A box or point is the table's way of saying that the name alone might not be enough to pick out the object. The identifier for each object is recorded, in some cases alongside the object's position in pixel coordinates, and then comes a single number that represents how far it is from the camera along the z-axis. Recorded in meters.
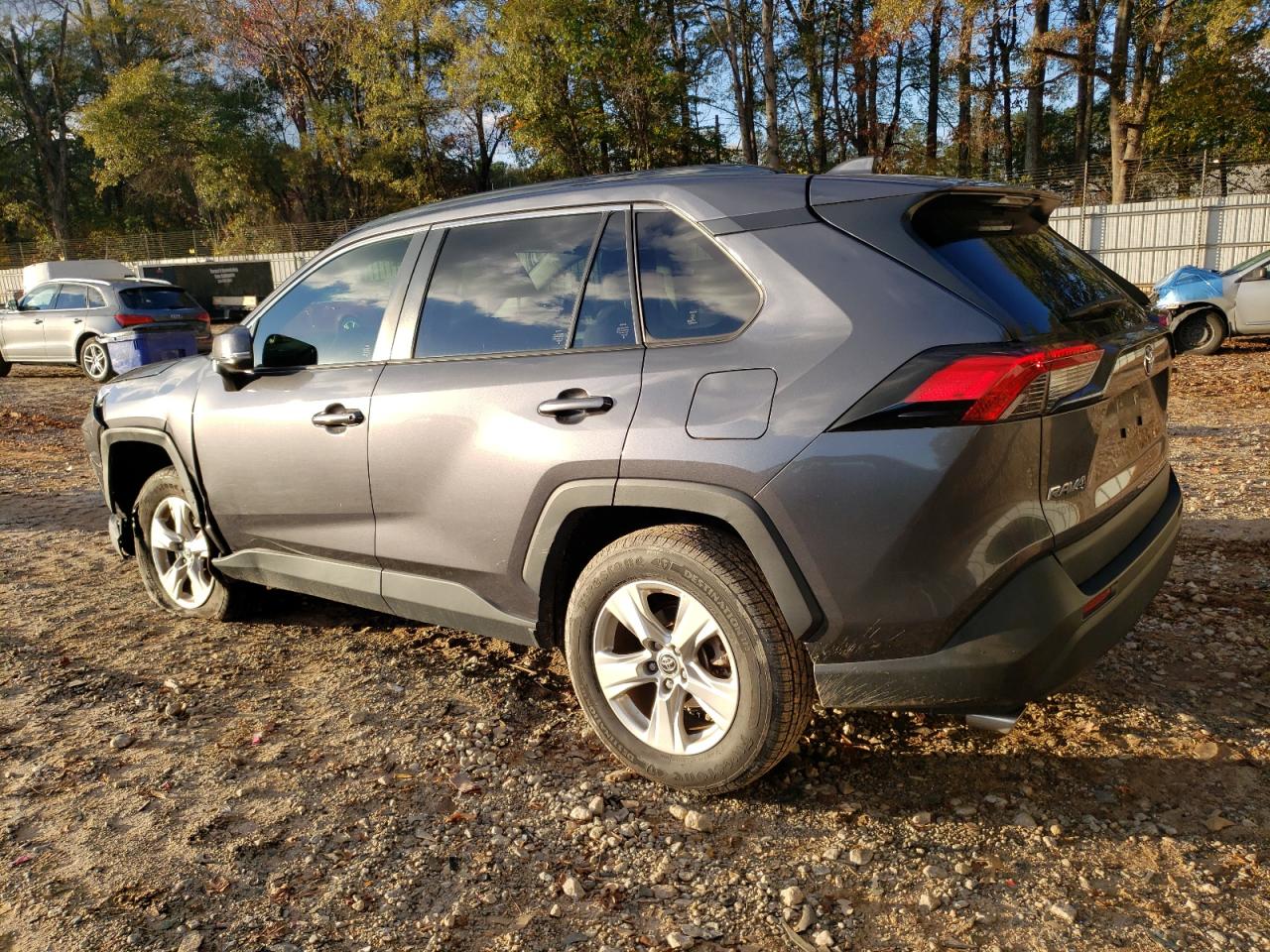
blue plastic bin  13.58
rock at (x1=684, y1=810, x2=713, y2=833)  2.70
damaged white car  11.73
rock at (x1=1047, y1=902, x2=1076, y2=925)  2.27
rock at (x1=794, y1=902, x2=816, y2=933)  2.29
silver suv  14.30
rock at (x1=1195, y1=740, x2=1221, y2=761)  2.94
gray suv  2.33
